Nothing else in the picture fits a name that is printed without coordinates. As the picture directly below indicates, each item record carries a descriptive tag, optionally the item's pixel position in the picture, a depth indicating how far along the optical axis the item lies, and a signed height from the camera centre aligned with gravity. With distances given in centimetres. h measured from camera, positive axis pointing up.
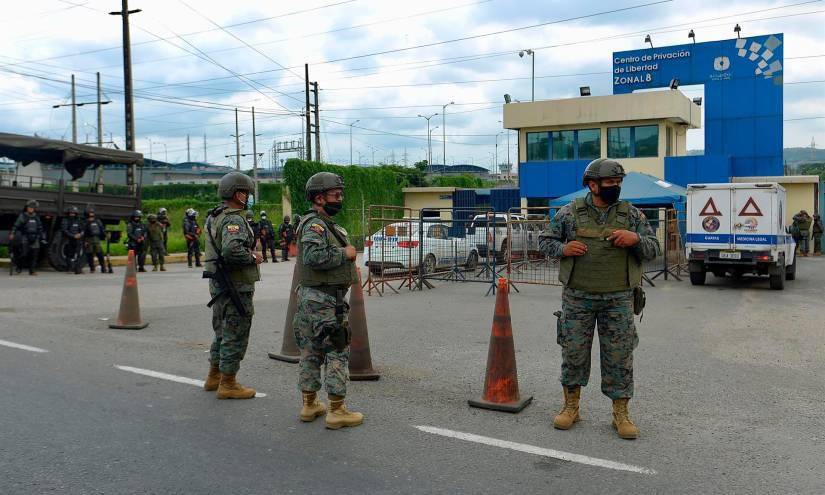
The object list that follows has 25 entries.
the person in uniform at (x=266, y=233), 2423 -2
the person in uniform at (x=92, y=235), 1800 -2
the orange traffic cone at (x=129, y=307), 973 -98
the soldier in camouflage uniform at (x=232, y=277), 594 -37
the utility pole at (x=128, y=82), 2543 +529
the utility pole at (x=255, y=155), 6976 +789
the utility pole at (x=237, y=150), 7829 +906
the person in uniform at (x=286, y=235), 2527 -9
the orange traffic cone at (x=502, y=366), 589 -109
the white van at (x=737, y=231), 1532 -5
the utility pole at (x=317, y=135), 4221 +567
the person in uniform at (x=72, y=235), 1772 -2
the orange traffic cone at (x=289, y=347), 765 -121
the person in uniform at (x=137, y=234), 1861 -1
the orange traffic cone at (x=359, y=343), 696 -108
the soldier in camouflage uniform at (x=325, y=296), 525 -47
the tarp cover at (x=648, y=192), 2084 +109
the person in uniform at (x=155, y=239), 1922 -15
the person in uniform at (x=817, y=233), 2694 -20
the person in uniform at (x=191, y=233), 2058 +0
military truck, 1730 +111
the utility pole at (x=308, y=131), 4134 +585
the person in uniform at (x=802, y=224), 2631 +14
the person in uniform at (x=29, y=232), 1661 +6
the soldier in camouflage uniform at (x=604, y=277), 515 -33
